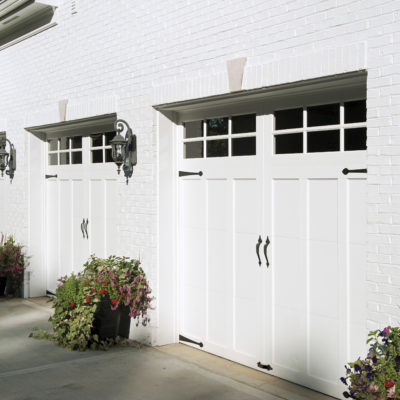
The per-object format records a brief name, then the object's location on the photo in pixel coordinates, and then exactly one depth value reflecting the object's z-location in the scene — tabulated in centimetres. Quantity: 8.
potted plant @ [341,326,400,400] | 354
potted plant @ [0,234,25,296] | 886
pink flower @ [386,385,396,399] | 348
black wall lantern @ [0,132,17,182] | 930
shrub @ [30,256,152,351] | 604
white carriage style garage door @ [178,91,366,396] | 465
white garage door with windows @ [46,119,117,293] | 753
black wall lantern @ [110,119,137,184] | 653
